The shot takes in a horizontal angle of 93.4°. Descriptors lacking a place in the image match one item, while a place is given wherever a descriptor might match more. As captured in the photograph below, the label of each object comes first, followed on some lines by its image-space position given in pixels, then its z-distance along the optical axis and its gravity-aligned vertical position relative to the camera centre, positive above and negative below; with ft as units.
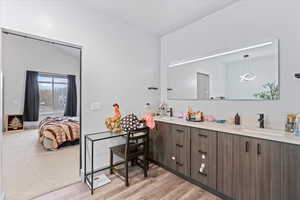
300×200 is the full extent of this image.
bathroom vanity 4.58 -2.44
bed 11.52 -2.96
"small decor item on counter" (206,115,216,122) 7.97 -1.08
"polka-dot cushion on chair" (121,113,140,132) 7.35 -1.28
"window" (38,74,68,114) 19.16 +0.95
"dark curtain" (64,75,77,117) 16.15 -0.11
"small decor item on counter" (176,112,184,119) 9.58 -1.08
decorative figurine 7.72 -1.37
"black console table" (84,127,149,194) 7.21 -1.95
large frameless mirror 6.22 +1.31
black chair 7.04 -2.76
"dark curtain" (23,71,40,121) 18.16 +0.12
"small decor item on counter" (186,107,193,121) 8.34 -0.94
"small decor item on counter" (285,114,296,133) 5.26 -0.90
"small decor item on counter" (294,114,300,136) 4.84 -0.96
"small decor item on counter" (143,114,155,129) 8.01 -1.26
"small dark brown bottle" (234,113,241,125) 6.93 -1.01
